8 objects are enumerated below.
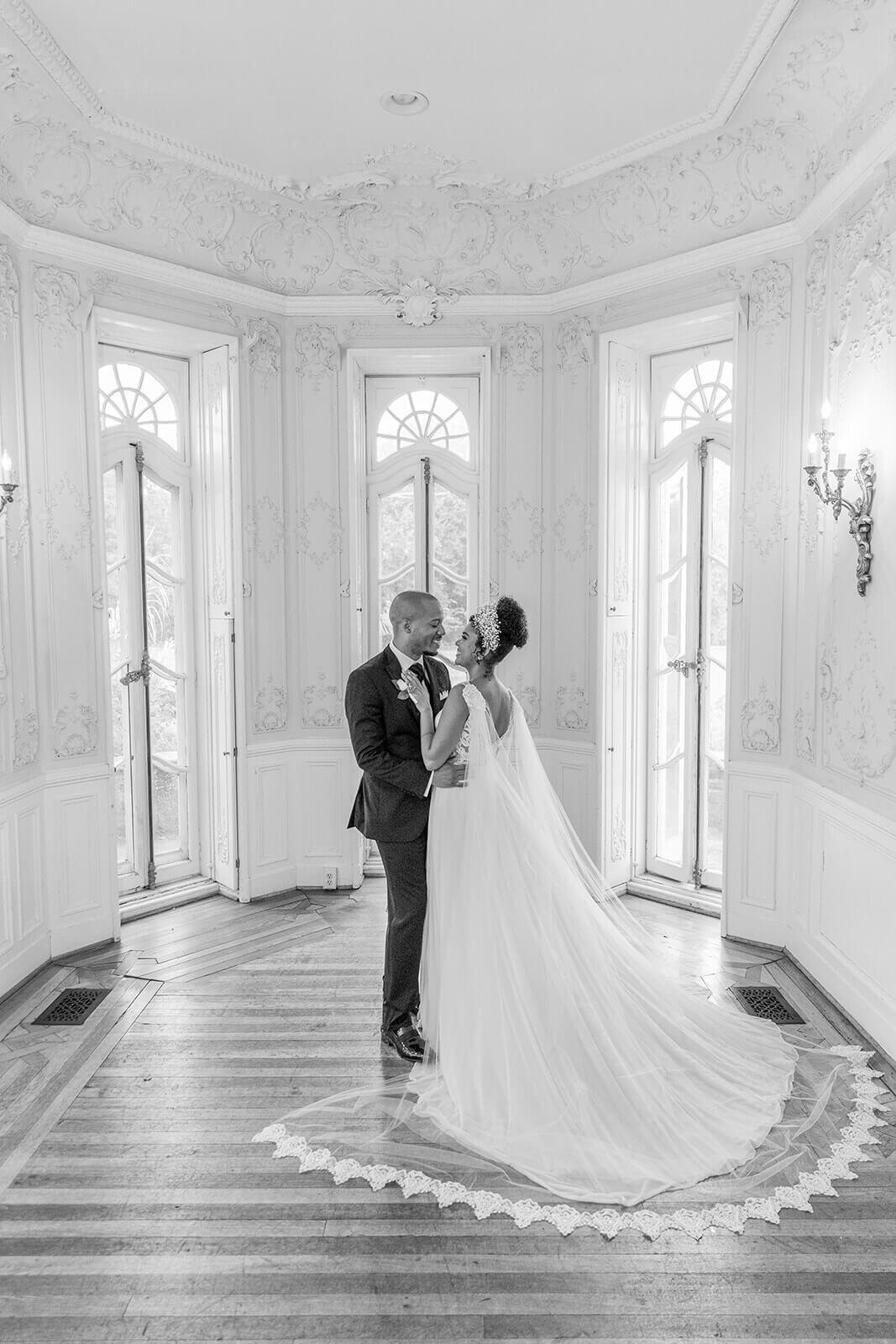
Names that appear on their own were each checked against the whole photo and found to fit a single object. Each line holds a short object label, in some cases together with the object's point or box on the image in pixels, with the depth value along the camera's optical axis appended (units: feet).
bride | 8.78
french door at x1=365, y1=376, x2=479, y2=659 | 18.78
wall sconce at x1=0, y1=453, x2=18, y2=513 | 12.67
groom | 11.27
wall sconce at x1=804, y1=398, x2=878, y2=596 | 12.16
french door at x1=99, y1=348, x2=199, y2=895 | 17.34
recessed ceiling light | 13.11
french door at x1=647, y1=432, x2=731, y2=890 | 17.47
